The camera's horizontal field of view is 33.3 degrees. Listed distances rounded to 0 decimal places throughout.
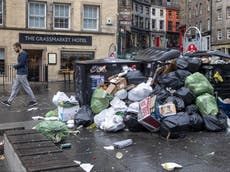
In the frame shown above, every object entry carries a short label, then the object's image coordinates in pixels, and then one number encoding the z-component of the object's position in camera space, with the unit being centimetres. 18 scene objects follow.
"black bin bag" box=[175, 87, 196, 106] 703
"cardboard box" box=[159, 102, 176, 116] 645
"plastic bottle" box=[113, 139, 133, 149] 565
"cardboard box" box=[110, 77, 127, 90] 775
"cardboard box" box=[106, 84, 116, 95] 764
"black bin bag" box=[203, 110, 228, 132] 673
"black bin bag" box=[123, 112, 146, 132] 667
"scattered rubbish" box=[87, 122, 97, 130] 717
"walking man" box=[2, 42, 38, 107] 1102
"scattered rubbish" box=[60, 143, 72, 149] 567
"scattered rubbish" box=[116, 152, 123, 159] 512
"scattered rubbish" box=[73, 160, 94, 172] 460
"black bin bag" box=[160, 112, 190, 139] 613
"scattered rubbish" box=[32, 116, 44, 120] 834
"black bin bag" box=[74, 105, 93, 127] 721
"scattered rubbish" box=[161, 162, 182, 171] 455
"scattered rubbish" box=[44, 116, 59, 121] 775
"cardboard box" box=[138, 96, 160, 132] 639
